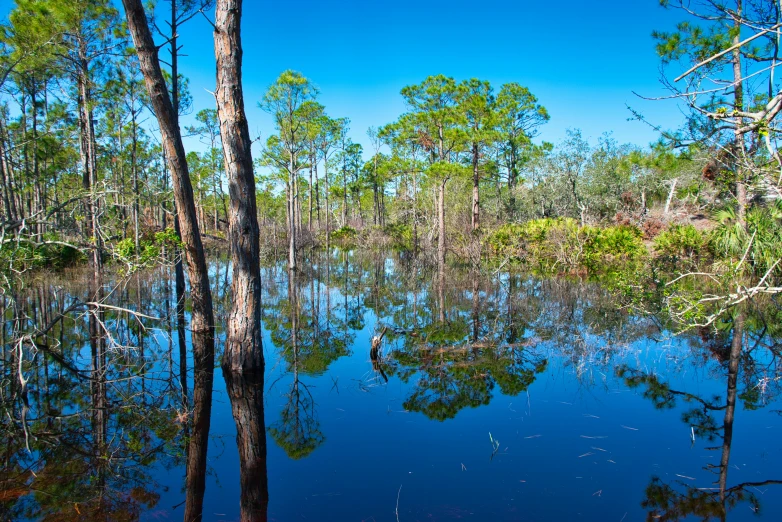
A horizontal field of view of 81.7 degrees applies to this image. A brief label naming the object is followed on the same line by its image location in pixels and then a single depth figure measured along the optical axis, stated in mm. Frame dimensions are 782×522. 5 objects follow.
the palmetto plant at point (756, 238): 9483
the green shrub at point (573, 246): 15594
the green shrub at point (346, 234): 31328
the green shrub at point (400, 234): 26734
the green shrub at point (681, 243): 13789
